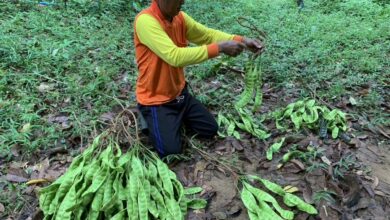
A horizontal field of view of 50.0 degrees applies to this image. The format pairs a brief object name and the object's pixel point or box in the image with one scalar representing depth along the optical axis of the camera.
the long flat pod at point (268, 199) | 2.69
